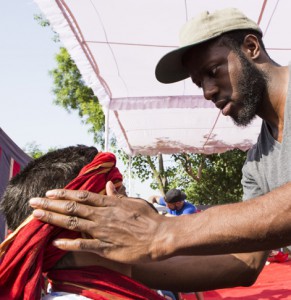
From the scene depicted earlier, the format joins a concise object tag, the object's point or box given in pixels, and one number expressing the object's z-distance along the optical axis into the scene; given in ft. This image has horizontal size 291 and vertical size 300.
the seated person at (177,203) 18.78
